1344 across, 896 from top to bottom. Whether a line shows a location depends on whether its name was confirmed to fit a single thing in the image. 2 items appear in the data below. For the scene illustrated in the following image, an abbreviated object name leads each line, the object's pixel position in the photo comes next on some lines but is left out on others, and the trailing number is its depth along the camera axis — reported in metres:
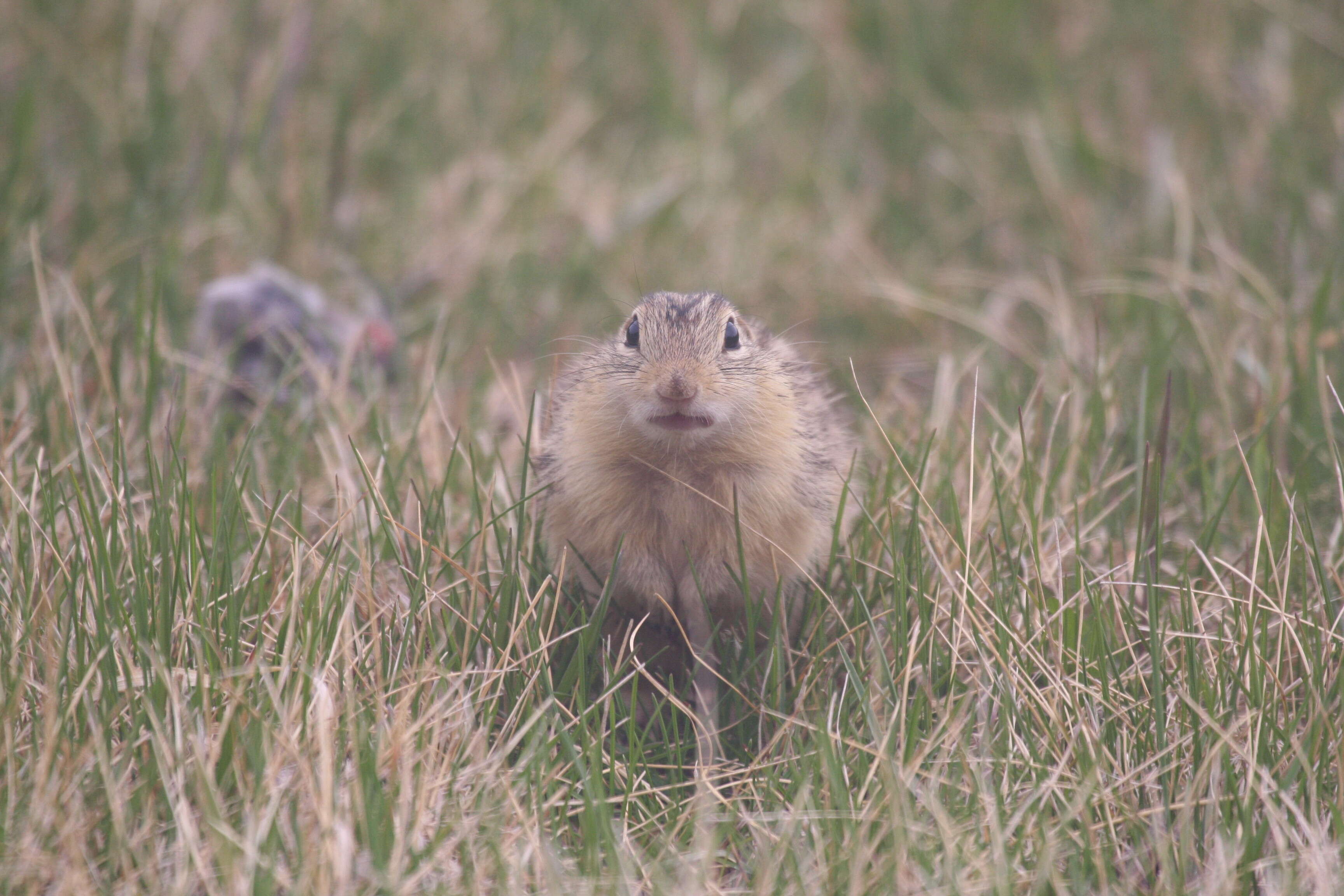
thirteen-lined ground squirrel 5.53
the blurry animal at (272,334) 8.30
